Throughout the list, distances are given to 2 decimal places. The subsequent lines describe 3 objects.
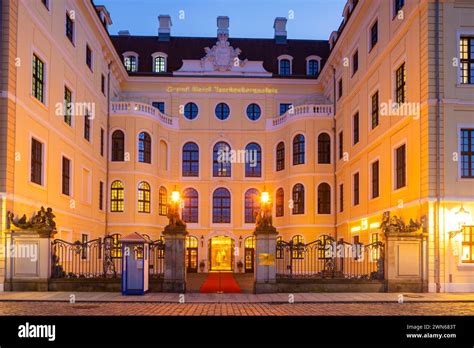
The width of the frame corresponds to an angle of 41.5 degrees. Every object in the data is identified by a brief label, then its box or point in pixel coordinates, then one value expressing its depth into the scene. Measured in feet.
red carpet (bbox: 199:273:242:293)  83.21
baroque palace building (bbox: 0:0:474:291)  79.25
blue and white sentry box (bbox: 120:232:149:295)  71.77
